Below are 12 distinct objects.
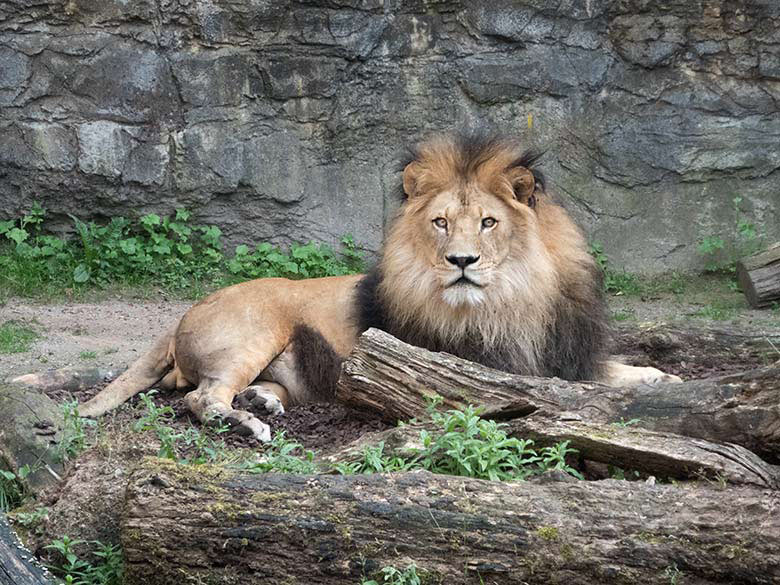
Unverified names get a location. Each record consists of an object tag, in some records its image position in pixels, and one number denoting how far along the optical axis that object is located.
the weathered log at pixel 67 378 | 12.52
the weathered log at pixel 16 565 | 7.02
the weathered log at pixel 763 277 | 16.12
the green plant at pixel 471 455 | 8.02
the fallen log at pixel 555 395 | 8.36
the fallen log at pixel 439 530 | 6.81
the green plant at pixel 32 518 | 8.38
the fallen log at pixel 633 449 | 7.77
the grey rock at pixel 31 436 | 9.10
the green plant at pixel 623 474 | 8.23
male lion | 11.27
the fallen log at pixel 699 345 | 13.01
